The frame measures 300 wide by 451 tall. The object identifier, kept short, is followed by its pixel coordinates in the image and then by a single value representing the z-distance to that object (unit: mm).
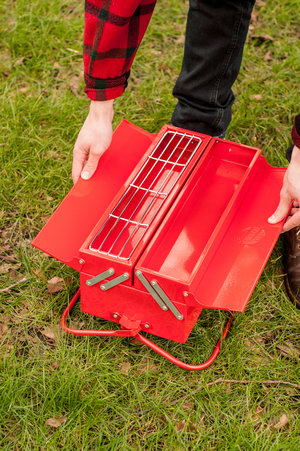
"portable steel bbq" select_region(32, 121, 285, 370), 1771
